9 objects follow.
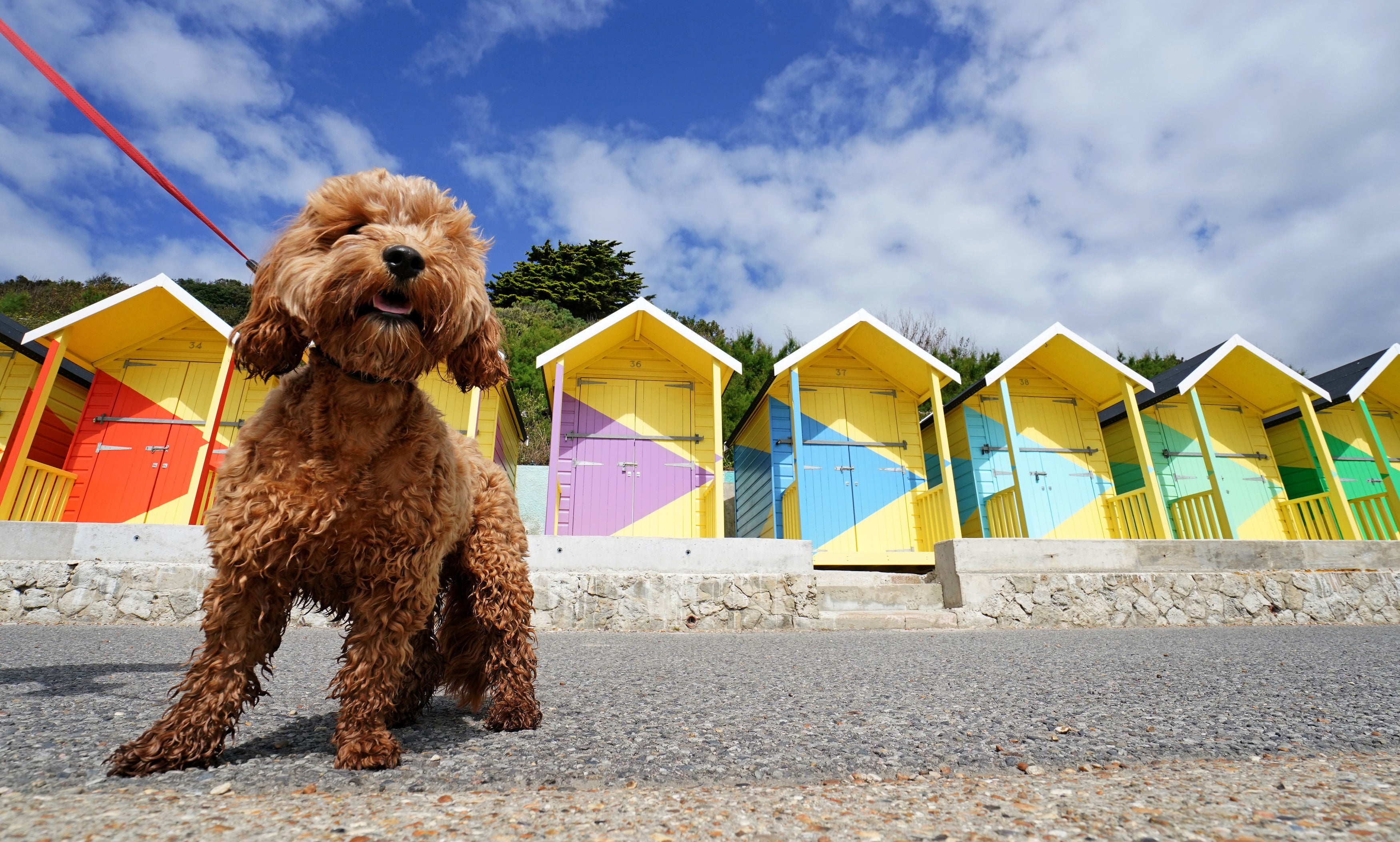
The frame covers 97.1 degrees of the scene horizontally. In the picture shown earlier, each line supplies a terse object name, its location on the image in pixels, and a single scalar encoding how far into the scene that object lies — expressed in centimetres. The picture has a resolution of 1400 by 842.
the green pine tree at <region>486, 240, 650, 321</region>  2842
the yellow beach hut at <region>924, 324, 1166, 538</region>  1059
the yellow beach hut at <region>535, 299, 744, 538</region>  975
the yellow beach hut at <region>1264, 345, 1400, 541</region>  1132
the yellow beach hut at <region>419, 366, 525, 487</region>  1003
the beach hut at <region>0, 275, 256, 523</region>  891
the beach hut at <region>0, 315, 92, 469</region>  940
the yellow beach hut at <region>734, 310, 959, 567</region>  1009
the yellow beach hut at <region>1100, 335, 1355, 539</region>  1078
